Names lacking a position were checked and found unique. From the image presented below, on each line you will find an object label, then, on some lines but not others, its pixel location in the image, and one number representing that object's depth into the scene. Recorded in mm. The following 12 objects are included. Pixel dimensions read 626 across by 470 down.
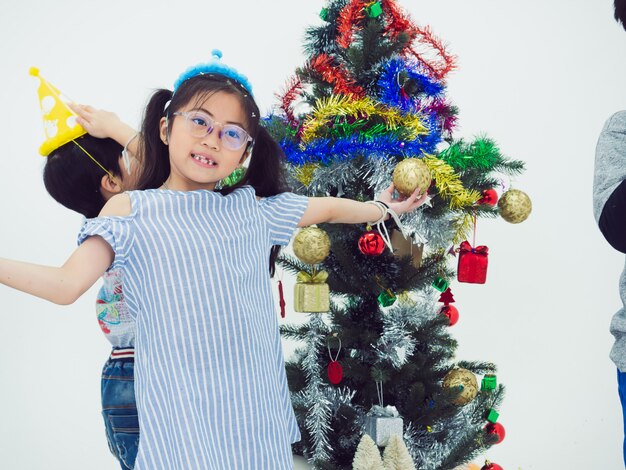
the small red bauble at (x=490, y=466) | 1591
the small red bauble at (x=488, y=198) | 1455
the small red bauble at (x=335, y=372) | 1449
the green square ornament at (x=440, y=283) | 1496
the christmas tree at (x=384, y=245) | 1396
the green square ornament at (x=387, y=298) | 1435
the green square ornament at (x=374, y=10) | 1438
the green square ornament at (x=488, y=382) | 1559
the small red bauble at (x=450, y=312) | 1580
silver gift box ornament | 1401
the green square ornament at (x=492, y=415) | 1547
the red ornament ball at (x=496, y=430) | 1551
